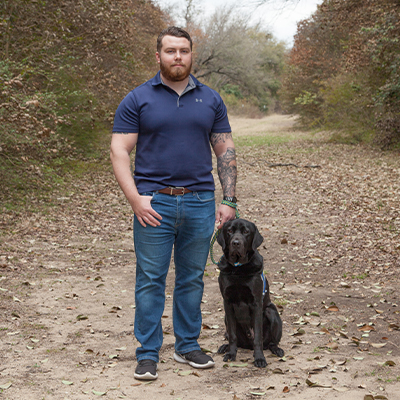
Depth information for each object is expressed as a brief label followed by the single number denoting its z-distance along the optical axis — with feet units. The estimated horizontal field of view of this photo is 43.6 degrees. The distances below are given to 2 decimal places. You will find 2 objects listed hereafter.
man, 11.27
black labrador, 12.07
